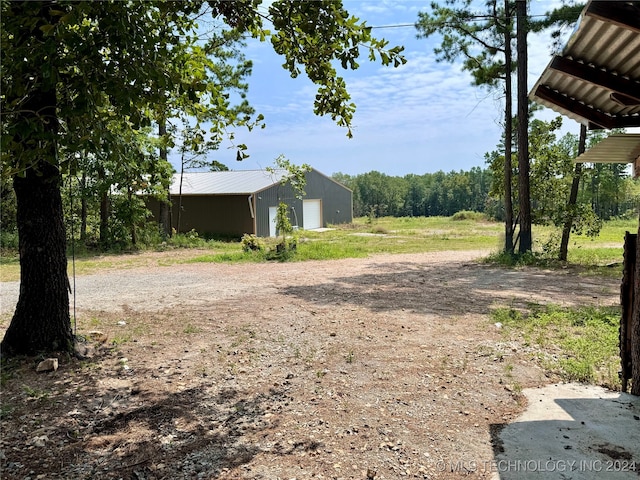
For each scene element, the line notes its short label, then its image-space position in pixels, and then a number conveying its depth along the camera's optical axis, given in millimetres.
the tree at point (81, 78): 2693
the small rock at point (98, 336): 5004
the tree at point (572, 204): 11812
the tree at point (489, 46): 12258
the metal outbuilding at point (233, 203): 22422
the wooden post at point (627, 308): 3443
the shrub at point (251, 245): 15386
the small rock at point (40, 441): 2830
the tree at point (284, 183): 14844
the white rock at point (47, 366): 3984
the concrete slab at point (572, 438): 2471
